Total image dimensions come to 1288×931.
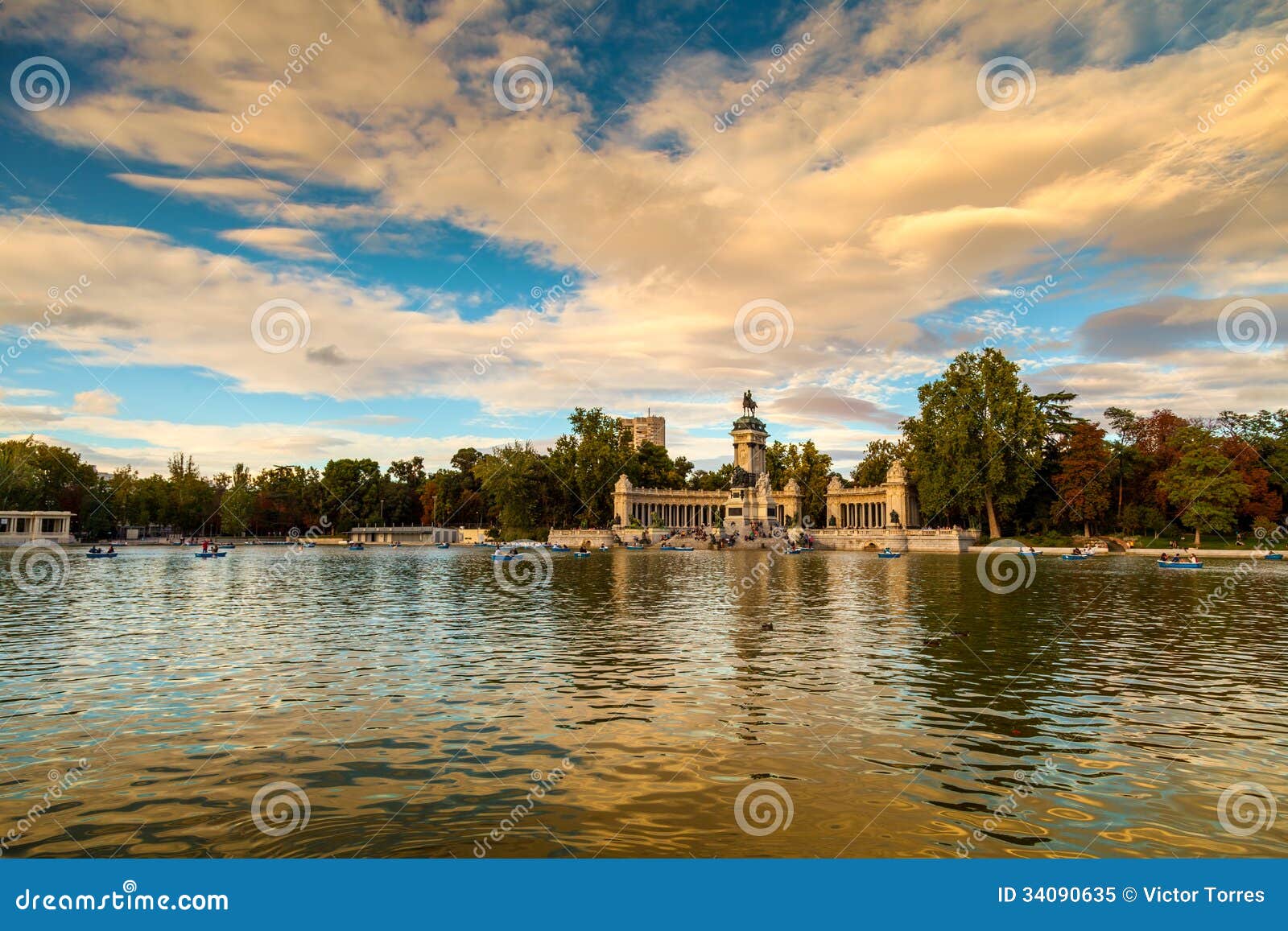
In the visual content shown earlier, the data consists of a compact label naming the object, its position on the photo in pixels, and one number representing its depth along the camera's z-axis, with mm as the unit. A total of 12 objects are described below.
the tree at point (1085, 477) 86375
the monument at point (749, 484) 105438
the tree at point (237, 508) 135125
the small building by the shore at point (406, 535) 139125
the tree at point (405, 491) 152500
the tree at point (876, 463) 124375
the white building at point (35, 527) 107062
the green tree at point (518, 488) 119312
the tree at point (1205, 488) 77062
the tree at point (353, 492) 145125
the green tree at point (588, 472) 120688
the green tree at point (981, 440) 89250
